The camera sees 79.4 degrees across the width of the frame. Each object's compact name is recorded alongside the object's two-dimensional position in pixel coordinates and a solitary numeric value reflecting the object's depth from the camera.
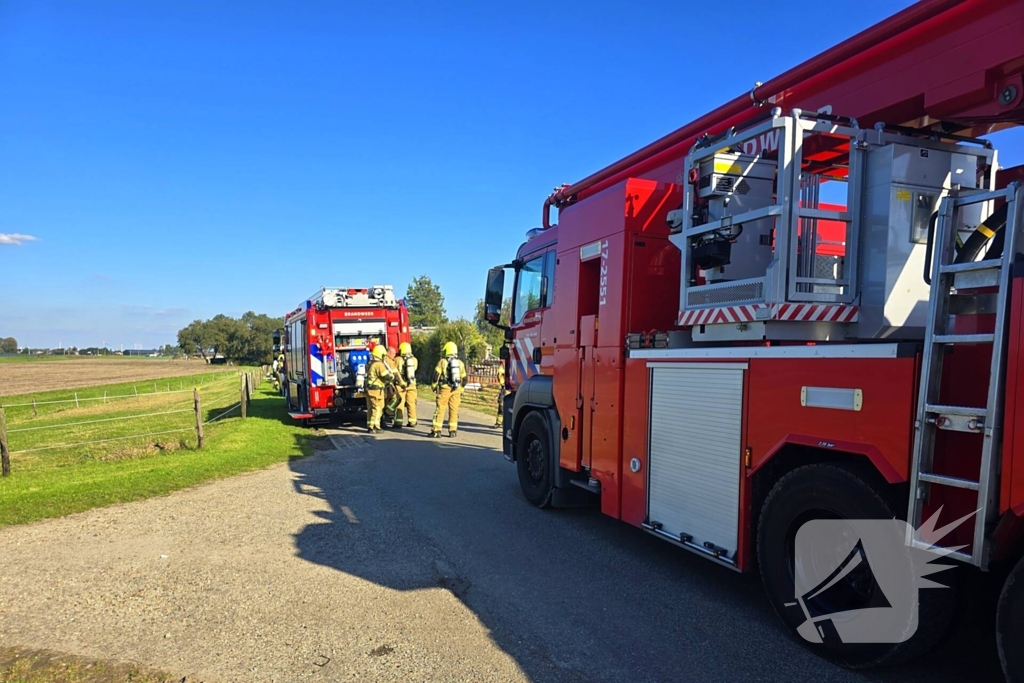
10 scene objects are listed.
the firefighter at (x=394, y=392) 13.94
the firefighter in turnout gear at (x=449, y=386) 12.73
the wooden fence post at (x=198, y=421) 10.67
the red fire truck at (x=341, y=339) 14.18
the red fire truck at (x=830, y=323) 2.86
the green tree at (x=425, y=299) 65.56
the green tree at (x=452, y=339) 31.72
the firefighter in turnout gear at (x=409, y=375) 14.12
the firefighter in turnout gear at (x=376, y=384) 13.48
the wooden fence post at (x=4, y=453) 8.60
